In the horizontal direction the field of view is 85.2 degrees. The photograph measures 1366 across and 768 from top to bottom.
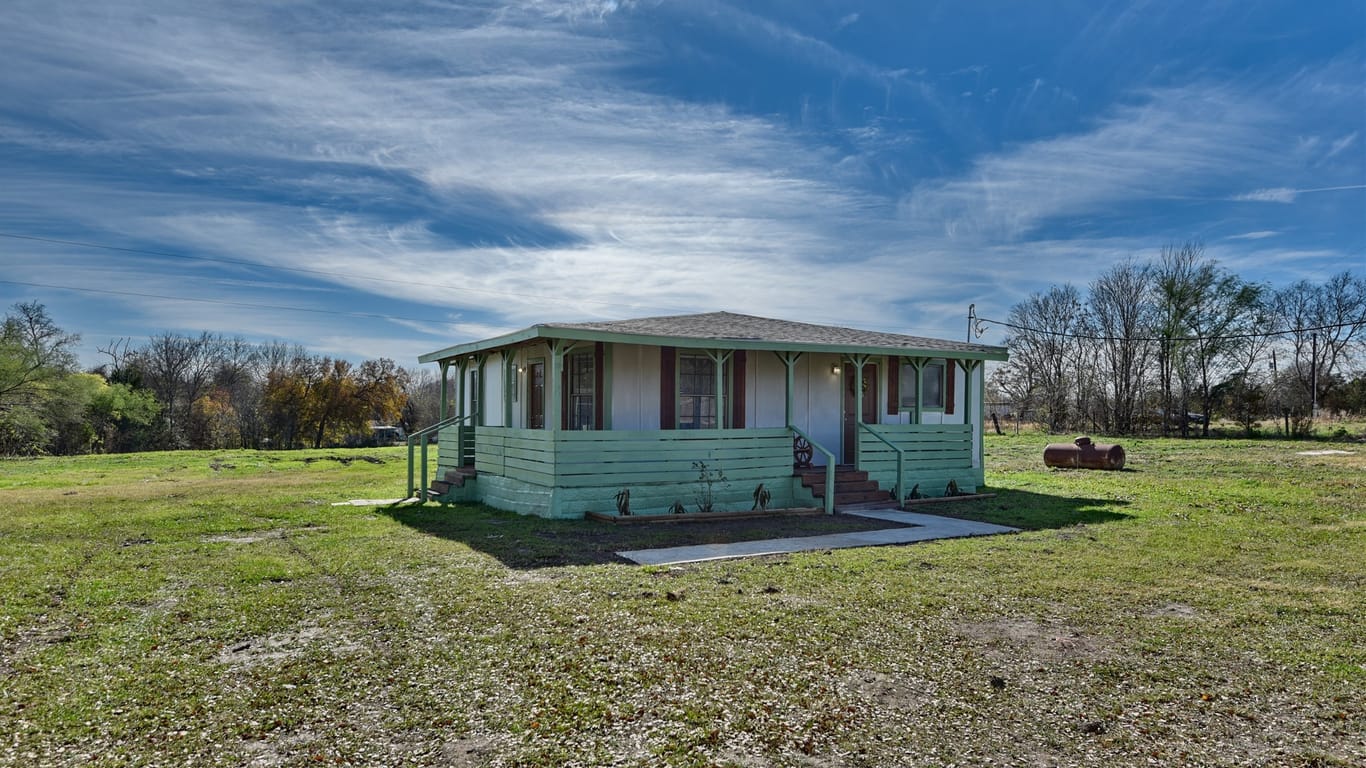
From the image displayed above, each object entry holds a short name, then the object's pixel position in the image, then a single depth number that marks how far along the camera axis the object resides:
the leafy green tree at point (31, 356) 28.62
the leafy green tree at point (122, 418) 33.31
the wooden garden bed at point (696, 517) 10.07
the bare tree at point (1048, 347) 37.84
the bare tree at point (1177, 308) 33.00
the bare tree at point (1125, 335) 34.72
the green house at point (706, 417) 10.58
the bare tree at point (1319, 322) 32.28
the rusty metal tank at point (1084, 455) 17.97
